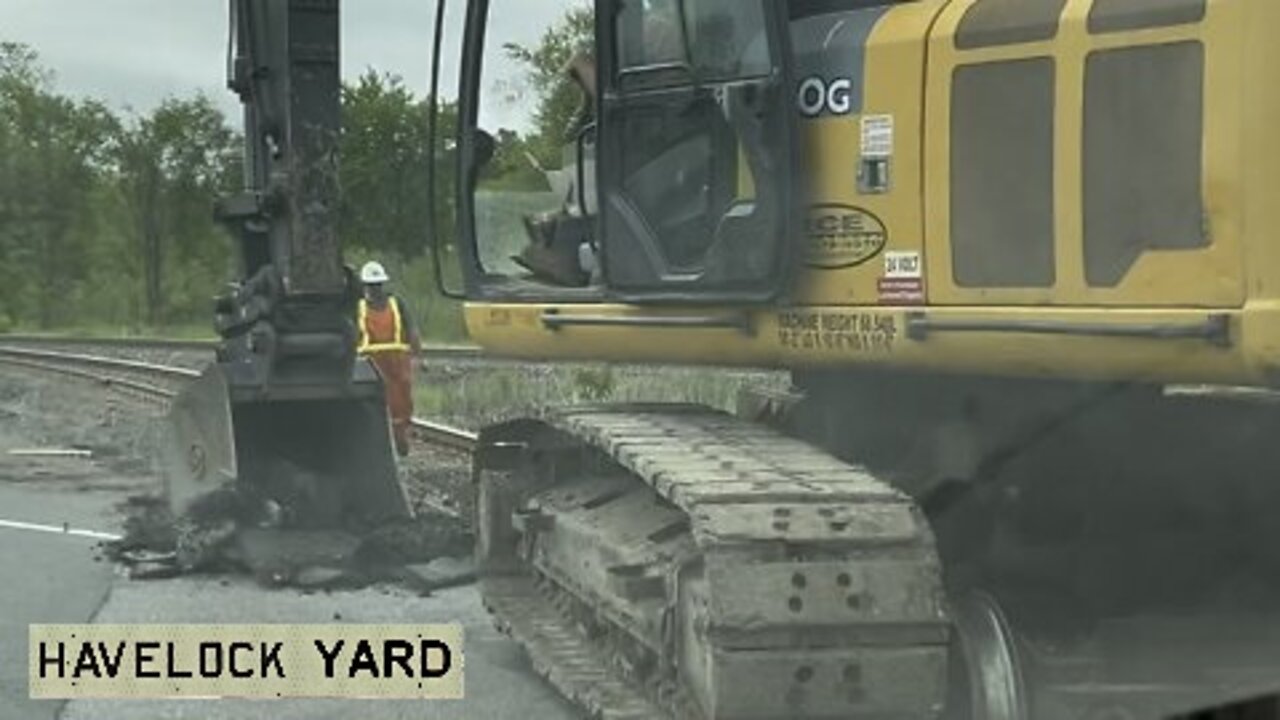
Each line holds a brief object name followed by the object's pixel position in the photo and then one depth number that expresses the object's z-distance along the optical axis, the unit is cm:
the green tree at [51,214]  5894
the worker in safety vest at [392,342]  1444
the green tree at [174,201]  5494
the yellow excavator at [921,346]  463
